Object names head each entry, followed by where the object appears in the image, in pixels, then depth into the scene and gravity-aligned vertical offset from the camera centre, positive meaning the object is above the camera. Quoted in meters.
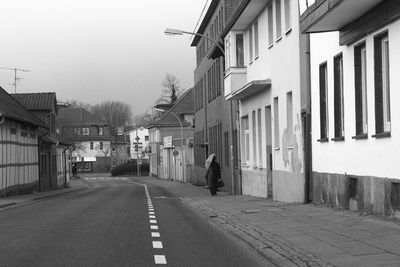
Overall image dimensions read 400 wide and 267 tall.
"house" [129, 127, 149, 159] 136.91 +3.30
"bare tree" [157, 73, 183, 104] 109.99 +10.10
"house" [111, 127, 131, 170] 130.25 +0.80
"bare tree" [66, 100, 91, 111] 136.62 +10.15
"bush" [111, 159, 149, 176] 90.06 -2.87
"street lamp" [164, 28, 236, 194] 27.91 +4.53
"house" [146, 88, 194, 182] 57.62 +0.47
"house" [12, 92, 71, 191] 42.62 +0.94
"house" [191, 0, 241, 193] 31.00 +2.41
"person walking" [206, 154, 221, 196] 28.61 -1.23
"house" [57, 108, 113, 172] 116.94 +2.47
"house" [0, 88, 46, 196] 31.03 +0.27
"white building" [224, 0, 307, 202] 19.09 +1.96
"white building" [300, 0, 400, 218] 12.04 +0.96
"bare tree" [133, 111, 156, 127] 128.34 +6.74
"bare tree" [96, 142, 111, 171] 117.62 +0.37
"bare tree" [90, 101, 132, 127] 137.62 +8.46
